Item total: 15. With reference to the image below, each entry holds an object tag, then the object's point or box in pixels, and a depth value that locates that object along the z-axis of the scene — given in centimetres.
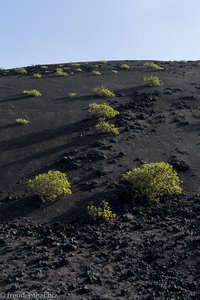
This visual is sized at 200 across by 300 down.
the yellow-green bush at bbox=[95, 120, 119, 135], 2424
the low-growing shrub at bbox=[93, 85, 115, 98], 3341
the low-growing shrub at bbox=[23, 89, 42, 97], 3388
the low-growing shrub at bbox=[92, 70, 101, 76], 4511
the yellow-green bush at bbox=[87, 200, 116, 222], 1513
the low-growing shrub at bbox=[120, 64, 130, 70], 5083
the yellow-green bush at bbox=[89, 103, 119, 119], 2741
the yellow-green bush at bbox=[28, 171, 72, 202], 1641
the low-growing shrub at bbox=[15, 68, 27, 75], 4712
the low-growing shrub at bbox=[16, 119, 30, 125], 2623
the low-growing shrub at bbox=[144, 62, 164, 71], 5008
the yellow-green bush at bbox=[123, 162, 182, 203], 1683
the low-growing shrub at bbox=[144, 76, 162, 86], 3734
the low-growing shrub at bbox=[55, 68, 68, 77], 4495
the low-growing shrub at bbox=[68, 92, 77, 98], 3410
